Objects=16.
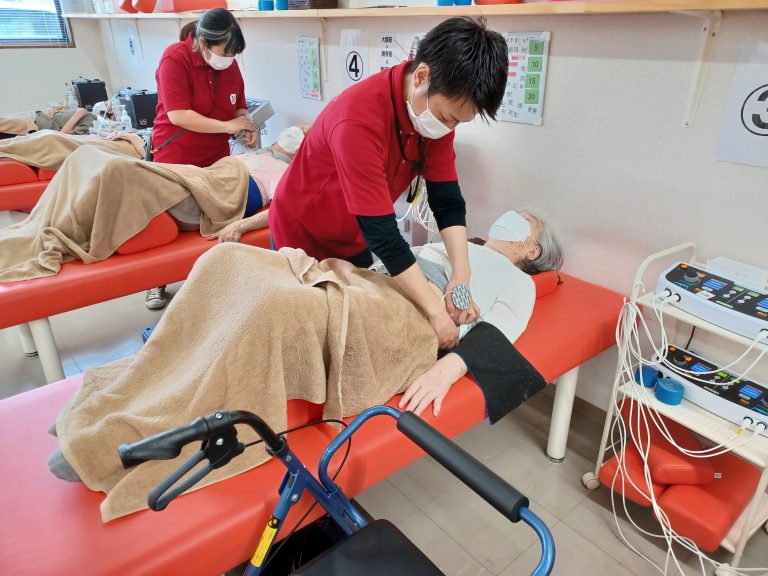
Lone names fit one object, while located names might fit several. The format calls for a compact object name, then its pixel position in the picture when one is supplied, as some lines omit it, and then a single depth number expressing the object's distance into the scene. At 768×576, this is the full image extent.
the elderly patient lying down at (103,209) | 1.95
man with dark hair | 1.12
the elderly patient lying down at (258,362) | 1.04
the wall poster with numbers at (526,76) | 1.83
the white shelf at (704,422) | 1.30
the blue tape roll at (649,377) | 1.57
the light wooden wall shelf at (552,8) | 1.20
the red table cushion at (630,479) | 1.55
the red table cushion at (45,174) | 3.14
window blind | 4.98
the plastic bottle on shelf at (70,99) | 4.60
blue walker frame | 0.72
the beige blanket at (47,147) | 3.03
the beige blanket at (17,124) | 3.92
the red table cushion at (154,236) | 2.06
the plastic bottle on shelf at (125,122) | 3.86
